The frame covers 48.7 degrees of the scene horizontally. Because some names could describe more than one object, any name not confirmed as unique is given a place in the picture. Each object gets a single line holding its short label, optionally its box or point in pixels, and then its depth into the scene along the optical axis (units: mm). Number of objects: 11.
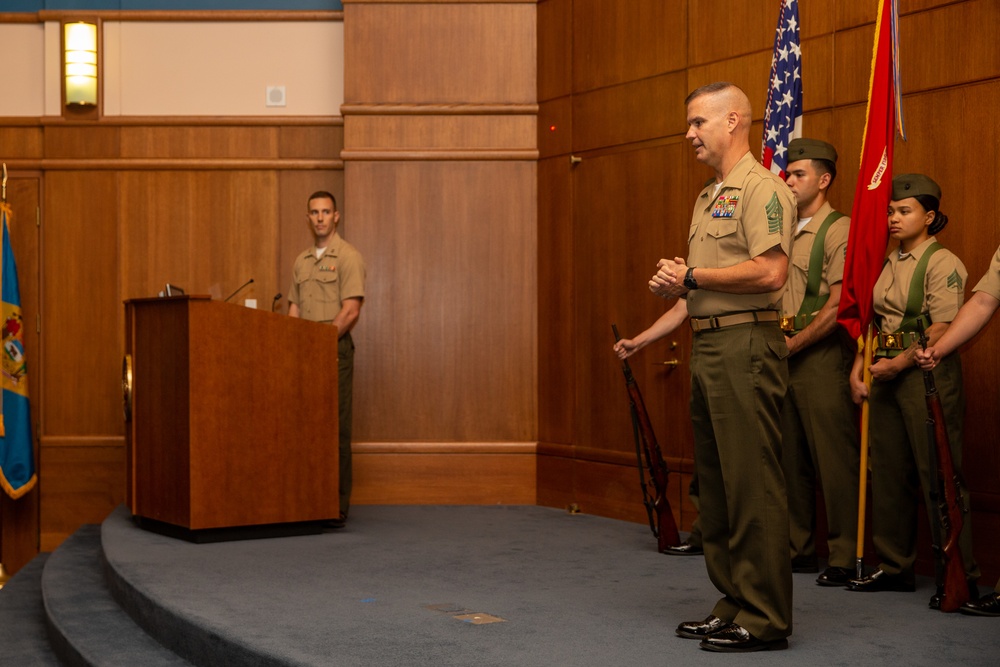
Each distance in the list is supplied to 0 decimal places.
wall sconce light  6320
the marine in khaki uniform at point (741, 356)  2830
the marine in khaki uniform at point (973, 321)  3408
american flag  4191
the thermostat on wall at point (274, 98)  6434
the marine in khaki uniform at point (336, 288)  5324
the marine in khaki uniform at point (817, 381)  3881
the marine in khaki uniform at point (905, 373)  3627
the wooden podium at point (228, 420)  4562
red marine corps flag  3617
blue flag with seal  6191
